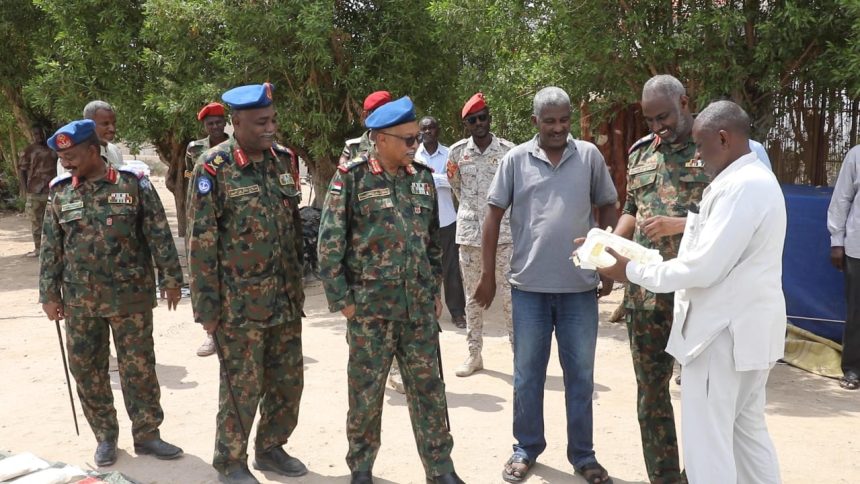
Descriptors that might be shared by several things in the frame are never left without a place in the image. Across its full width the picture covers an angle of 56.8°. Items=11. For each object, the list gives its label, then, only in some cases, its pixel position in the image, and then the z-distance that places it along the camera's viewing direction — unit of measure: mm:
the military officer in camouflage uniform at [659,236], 3762
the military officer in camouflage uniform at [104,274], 4516
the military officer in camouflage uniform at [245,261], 4016
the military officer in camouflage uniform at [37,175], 12445
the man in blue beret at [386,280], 3932
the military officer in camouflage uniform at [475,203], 6336
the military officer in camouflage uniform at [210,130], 6504
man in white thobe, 2941
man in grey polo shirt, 4109
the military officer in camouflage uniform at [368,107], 5633
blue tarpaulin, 6719
